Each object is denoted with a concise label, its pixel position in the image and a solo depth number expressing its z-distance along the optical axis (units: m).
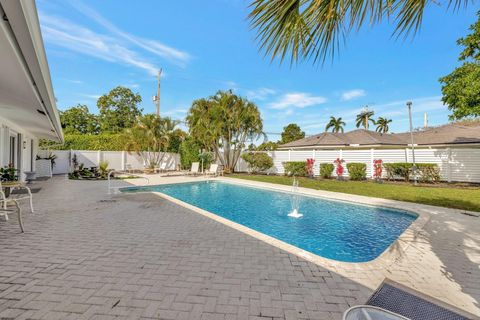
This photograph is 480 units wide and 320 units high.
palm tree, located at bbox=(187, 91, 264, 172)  18.95
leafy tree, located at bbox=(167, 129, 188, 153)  20.93
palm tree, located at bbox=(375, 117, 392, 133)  46.84
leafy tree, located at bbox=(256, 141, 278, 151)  19.67
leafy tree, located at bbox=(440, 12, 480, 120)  8.76
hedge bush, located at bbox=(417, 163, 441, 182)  12.78
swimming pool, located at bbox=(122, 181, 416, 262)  5.22
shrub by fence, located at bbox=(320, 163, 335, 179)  15.94
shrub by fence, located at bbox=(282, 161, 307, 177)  17.03
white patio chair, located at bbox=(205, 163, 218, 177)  17.81
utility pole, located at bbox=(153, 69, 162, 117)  28.38
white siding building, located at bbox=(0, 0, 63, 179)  2.39
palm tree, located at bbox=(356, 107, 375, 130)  39.17
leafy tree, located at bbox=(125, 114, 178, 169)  19.61
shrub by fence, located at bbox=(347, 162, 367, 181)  14.81
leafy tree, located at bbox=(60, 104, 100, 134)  32.31
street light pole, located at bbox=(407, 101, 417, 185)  12.98
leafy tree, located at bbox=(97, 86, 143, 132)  34.59
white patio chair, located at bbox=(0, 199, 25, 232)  4.56
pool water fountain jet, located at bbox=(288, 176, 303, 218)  7.57
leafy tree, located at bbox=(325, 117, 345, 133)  45.91
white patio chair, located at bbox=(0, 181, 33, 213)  5.07
